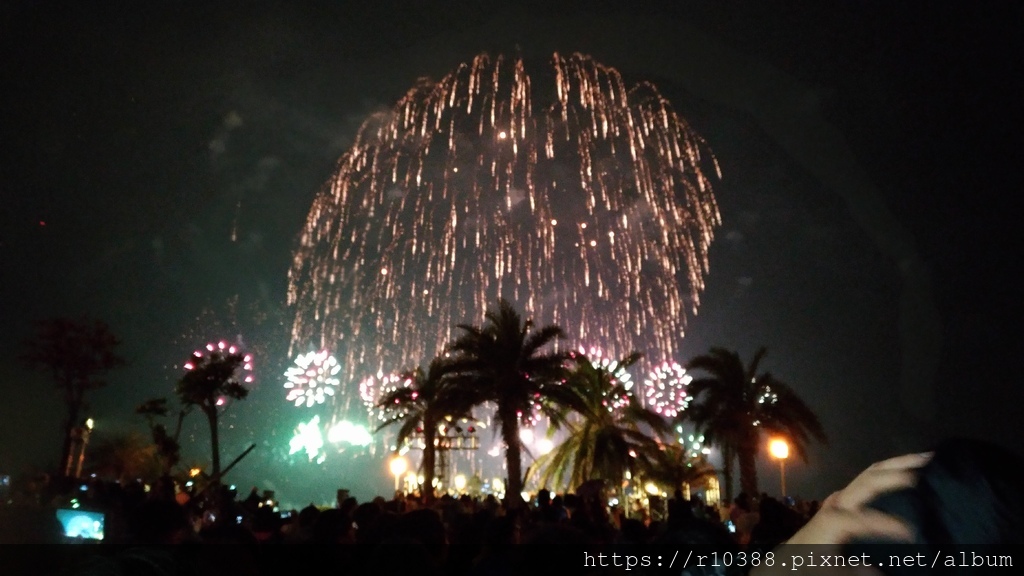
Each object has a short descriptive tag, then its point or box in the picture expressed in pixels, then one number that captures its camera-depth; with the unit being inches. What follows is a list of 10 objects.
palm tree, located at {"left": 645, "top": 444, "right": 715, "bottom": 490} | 1273.4
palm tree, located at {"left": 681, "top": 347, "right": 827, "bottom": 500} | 1110.4
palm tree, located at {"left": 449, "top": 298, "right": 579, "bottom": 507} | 936.3
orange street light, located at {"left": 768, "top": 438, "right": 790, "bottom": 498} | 1017.5
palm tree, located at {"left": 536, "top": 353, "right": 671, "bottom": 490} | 1035.9
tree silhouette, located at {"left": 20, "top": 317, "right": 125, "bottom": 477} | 1198.9
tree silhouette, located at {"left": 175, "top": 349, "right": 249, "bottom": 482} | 1091.9
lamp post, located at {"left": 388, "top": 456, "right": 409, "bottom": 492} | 1299.1
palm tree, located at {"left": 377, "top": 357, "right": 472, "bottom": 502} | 1139.9
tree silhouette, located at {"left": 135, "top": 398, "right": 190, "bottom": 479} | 955.3
